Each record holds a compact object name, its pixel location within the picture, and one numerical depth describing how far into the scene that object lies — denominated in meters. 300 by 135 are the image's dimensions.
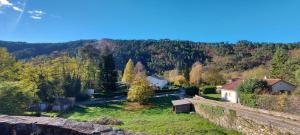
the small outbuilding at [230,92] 30.08
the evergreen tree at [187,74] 48.63
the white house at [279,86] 27.47
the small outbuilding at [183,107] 24.35
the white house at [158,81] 49.69
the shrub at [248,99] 21.67
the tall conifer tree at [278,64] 36.00
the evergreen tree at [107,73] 40.44
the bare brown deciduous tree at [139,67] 57.69
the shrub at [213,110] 16.66
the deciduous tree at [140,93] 30.35
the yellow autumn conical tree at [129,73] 46.17
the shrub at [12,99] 16.35
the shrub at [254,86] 26.18
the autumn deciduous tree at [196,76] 47.30
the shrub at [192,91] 37.06
